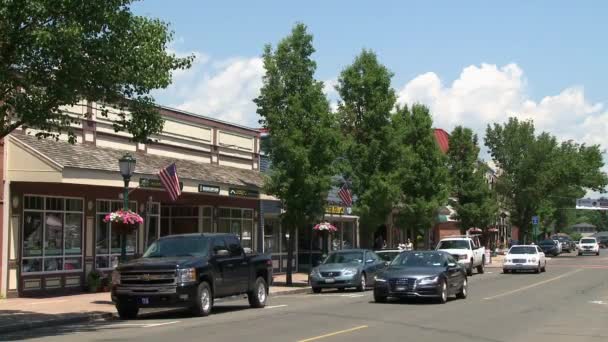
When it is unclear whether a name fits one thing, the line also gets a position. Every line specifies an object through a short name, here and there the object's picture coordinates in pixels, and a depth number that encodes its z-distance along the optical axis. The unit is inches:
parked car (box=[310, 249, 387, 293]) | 1085.1
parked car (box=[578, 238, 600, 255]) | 3002.0
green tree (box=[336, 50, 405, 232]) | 1456.7
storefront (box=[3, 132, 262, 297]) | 899.4
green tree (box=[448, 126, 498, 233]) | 2292.1
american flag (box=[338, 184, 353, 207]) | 1419.8
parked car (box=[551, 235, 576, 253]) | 3336.1
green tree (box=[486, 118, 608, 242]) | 2787.9
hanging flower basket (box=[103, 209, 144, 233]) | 921.5
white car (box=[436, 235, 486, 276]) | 1533.0
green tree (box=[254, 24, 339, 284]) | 1170.0
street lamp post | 879.1
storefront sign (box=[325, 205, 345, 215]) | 1553.9
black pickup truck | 717.3
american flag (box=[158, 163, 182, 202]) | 992.9
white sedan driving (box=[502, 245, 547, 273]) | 1604.3
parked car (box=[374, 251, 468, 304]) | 856.3
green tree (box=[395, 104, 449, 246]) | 1704.0
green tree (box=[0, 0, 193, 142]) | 603.8
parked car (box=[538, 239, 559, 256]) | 2856.8
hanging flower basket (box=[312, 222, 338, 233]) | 1341.0
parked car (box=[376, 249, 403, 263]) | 1288.3
